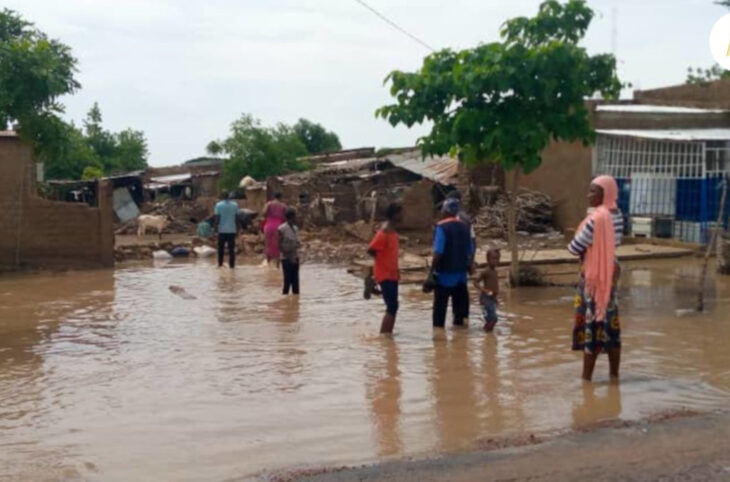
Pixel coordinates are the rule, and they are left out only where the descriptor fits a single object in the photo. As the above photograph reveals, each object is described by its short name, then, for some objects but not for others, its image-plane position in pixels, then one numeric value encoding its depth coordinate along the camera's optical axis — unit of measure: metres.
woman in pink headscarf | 8.55
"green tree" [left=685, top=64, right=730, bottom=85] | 37.16
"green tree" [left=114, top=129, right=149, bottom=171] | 47.40
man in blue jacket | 11.46
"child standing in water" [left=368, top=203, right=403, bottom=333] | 11.42
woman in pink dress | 18.53
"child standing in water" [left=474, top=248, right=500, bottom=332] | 11.85
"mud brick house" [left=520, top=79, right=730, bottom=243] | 21.92
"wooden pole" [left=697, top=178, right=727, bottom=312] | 12.96
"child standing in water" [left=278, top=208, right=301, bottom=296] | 15.30
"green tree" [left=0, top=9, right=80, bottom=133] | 17.92
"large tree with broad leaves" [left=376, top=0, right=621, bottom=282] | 14.48
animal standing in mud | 29.73
